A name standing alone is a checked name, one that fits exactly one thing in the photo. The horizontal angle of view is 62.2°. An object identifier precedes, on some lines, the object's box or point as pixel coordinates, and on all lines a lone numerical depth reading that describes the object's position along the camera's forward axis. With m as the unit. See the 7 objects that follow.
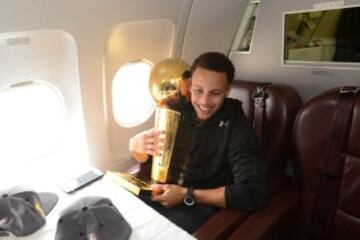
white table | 1.17
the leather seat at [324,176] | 1.42
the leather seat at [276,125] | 1.73
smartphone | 1.53
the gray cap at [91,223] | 1.05
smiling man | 1.41
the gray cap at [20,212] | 1.17
